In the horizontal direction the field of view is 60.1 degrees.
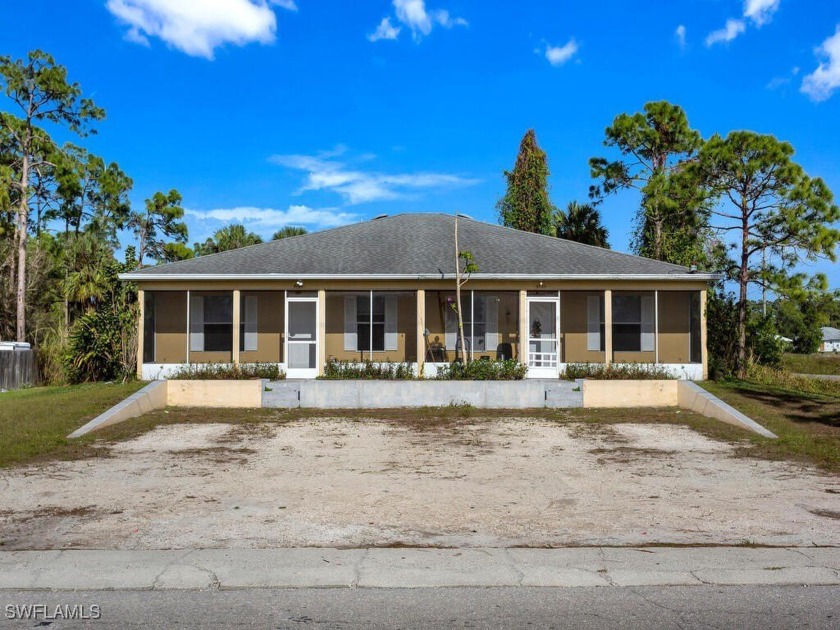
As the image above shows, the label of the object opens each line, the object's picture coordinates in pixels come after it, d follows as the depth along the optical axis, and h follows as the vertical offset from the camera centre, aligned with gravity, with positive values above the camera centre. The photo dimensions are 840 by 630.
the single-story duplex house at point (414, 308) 21.08 +1.06
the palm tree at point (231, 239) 39.72 +5.75
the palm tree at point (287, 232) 42.34 +6.45
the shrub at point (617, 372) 19.31 -0.76
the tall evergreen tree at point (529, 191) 41.44 +8.75
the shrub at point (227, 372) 19.06 -0.79
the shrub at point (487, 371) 19.38 -0.77
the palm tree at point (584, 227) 34.50 +5.60
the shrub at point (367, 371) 19.58 -0.77
